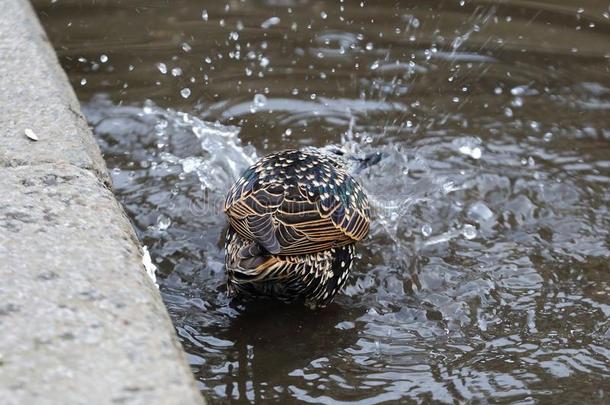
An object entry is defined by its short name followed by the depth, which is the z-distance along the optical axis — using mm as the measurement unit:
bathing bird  8383
